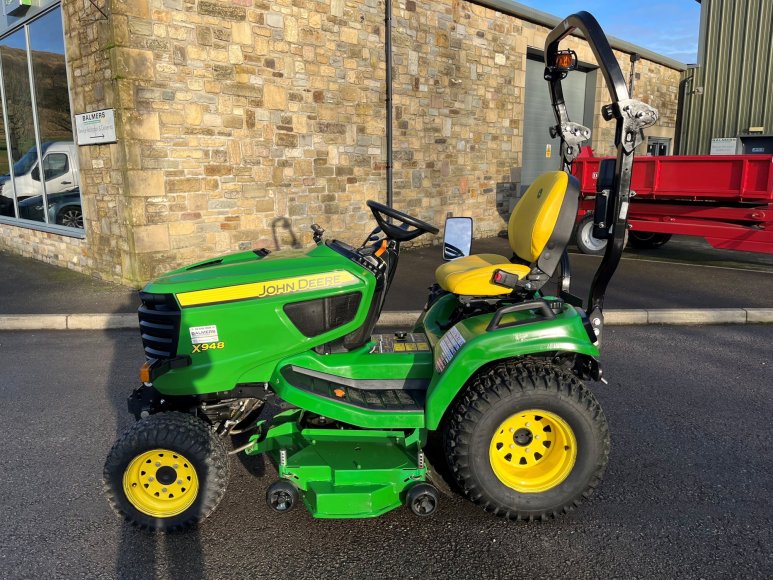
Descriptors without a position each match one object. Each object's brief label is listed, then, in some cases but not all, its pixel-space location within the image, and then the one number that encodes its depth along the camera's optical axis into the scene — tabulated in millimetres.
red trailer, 8430
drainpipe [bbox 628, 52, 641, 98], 15766
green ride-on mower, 2619
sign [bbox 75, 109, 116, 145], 7105
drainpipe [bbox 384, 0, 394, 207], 9367
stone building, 7156
